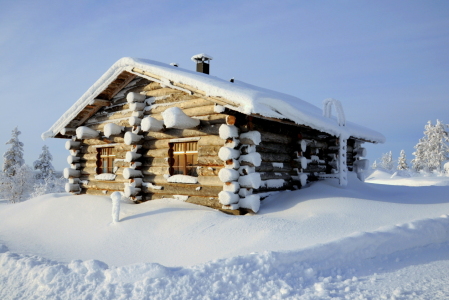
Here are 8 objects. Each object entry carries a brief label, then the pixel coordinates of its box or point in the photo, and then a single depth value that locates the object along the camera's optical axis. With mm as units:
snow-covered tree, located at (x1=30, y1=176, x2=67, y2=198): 30797
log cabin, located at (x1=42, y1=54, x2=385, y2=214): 8328
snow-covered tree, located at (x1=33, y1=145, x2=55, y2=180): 36031
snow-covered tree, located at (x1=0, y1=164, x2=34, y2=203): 30219
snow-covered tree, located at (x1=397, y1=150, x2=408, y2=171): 49594
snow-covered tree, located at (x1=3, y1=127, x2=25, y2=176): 32156
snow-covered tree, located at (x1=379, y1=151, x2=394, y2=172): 58562
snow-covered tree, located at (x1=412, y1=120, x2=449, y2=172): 39906
